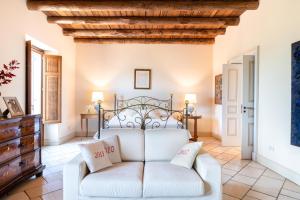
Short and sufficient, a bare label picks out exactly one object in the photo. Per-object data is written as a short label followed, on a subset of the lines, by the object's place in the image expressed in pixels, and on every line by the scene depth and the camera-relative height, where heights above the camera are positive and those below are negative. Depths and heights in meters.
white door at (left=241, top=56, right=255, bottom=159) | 4.32 -0.19
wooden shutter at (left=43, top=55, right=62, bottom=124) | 5.16 +0.19
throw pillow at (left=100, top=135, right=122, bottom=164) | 2.56 -0.63
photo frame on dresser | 2.90 -0.14
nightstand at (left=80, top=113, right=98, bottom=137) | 6.07 -0.55
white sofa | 2.04 -0.83
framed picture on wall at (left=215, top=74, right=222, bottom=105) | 5.89 +0.24
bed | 4.46 -0.48
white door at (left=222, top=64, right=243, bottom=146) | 5.22 -0.13
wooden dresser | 2.54 -0.73
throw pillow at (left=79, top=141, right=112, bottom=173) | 2.26 -0.65
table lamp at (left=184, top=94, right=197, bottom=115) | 6.27 -0.02
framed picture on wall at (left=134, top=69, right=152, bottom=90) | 6.59 +0.57
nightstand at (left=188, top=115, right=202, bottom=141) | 5.85 -0.73
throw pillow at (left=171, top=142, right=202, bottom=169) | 2.41 -0.68
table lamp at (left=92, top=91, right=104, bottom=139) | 6.20 +0.03
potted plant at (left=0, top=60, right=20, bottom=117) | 2.64 +0.27
